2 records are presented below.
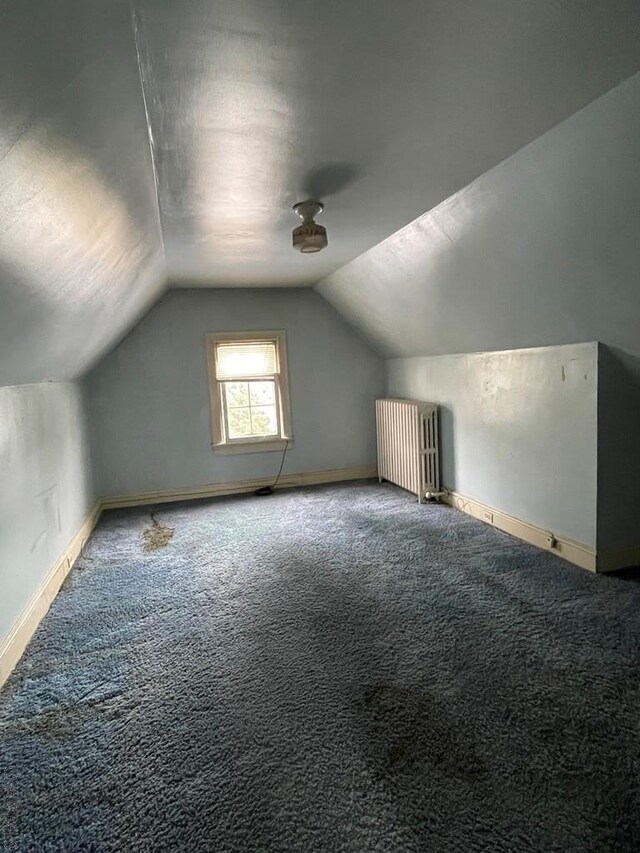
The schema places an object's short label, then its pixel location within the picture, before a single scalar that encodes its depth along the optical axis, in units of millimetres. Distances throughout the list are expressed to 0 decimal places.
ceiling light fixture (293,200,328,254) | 2543
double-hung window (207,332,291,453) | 5148
